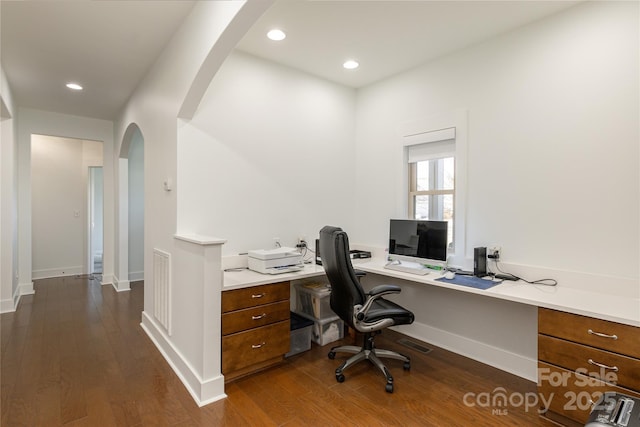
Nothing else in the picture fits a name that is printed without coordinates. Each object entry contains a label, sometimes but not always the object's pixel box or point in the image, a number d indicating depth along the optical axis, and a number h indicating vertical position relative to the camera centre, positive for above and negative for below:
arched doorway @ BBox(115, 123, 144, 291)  5.08 -0.08
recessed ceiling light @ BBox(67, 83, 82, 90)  3.83 +1.45
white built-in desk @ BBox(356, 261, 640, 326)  1.80 -0.54
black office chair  2.42 -0.67
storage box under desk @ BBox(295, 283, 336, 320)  3.17 -0.88
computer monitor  2.85 -0.25
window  3.20 +0.31
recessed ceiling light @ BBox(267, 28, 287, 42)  2.76 +1.51
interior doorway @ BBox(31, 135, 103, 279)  5.93 +0.11
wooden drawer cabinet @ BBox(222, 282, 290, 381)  2.41 -0.91
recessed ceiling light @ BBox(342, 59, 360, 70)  3.32 +1.51
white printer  2.82 -0.44
